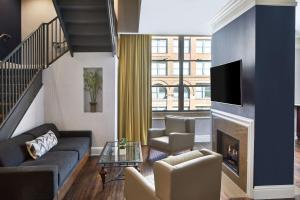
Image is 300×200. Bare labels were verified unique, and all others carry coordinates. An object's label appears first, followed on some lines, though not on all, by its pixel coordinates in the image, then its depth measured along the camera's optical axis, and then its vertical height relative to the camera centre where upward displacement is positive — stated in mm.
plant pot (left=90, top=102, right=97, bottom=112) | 4010 -230
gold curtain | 4606 +227
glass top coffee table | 2598 -893
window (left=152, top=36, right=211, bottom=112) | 4890 +534
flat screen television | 2573 +194
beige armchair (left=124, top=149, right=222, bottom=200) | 1440 -678
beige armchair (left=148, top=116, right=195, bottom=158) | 3608 -805
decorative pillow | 2630 -738
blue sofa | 2005 -872
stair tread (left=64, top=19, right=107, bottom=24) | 3367 +1315
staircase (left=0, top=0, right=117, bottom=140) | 2789 +972
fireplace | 2402 -738
